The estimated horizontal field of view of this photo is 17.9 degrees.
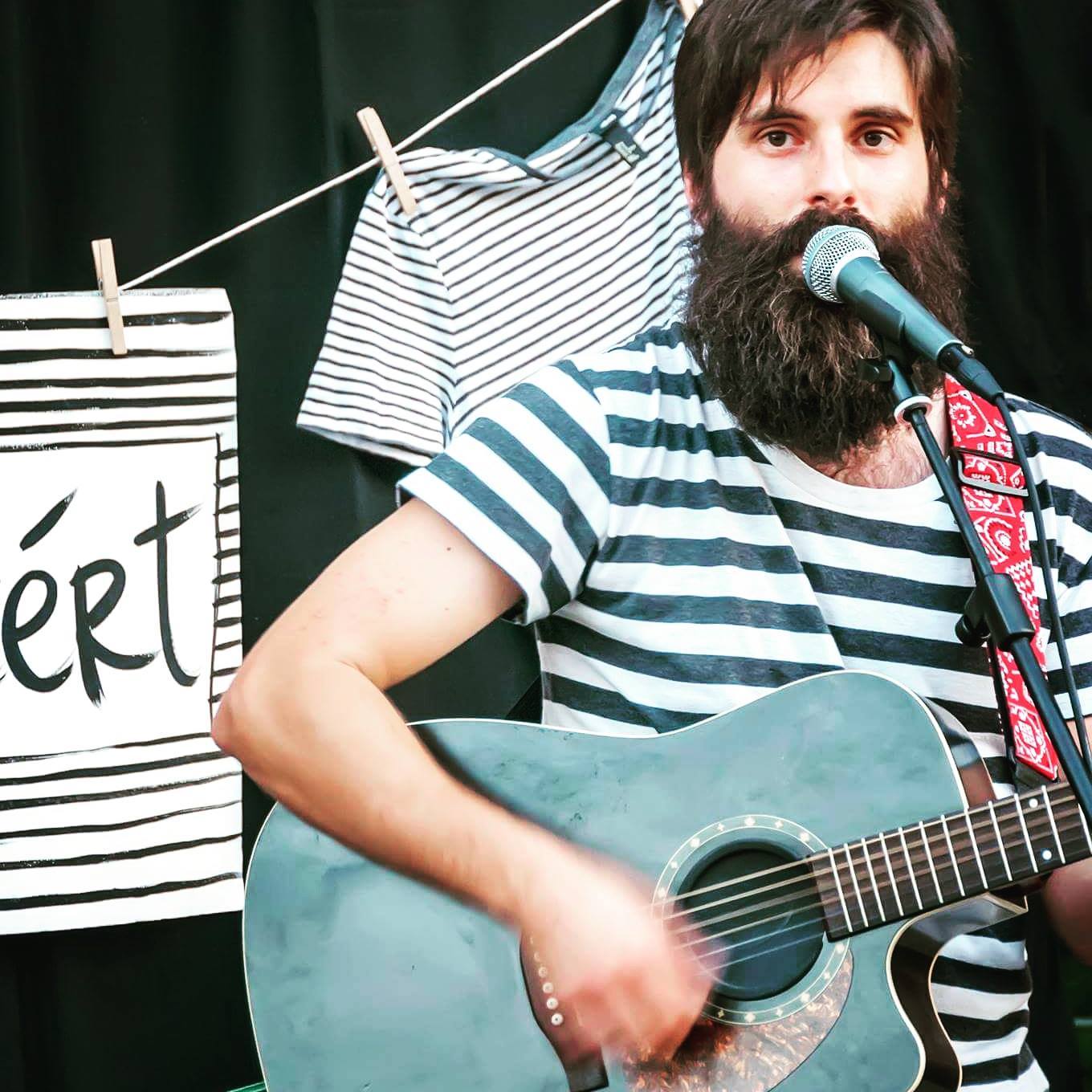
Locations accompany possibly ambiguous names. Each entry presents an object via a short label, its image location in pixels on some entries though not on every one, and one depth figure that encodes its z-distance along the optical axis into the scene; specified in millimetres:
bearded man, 2235
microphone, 2089
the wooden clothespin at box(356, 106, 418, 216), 2644
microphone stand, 2064
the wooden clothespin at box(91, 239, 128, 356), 2582
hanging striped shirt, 2659
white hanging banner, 2573
